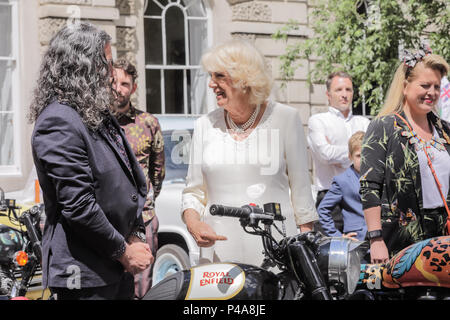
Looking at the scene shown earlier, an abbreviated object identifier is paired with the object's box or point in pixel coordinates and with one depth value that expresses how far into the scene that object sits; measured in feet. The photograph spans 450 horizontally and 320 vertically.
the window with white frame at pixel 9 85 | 38.27
